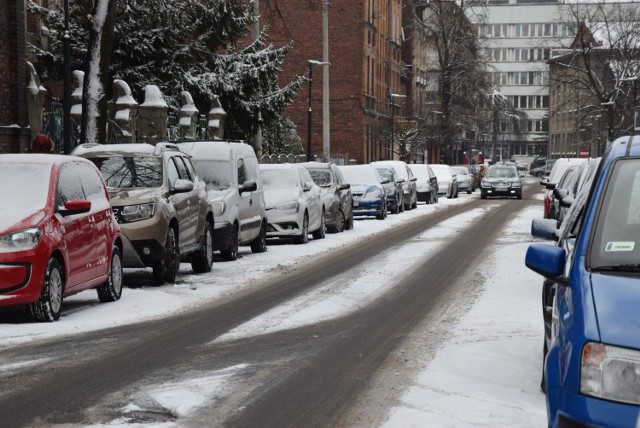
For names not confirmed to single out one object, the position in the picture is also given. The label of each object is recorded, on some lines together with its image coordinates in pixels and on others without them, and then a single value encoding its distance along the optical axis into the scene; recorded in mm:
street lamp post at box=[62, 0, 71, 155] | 23125
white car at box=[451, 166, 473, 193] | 70250
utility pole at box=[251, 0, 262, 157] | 37688
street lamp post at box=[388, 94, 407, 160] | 70250
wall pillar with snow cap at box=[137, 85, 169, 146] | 29312
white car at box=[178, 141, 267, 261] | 20000
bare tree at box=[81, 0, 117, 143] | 23031
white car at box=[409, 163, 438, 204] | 51469
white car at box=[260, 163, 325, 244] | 25141
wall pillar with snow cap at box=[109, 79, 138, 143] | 27984
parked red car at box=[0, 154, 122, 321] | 11836
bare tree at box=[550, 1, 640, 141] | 74250
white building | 176750
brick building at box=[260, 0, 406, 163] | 71875
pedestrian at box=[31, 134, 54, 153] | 19469
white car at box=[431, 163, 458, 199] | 60875
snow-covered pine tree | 34844
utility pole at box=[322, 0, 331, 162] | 48156
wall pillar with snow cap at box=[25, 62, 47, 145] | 27609
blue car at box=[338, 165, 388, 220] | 36906
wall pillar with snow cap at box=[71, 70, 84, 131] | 27203
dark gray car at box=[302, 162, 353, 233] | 29672
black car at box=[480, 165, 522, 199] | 60438
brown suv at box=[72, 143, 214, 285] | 15766
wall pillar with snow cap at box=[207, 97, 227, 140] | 36312
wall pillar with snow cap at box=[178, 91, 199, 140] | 32781
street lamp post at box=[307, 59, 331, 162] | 49938
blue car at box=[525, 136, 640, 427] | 5086
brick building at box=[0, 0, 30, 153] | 26344
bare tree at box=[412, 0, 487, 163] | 78438
